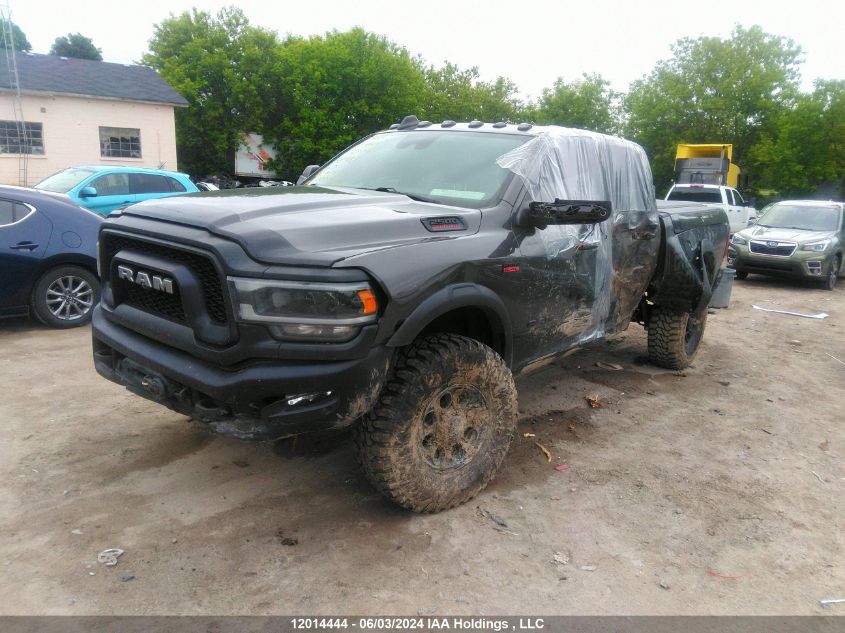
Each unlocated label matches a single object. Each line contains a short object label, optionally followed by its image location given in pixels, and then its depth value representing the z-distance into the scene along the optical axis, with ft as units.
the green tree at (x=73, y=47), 201.60
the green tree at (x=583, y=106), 146.30
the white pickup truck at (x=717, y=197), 60.18
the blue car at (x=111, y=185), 34.55
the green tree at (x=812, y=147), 92.94
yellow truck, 73.56
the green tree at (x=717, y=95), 108.68
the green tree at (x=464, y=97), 136.26
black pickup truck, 9.01
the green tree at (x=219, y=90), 110.01
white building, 76.64
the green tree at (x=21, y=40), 200.19
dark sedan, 21.08
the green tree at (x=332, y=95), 108.06
